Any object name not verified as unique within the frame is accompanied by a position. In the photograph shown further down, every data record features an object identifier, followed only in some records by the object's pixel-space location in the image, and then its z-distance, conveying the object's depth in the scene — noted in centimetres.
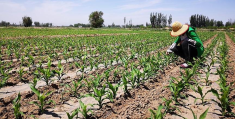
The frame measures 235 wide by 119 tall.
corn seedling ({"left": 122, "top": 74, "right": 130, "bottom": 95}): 299
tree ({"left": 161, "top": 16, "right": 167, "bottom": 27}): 10150
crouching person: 458
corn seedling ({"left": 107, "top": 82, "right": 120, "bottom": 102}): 272
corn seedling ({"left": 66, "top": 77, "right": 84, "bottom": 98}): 306
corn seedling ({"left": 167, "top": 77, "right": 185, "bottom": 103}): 270
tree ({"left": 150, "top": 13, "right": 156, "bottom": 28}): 8468
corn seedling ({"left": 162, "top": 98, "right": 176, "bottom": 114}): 241
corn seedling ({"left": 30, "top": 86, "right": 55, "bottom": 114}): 241
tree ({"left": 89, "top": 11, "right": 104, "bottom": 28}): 7356
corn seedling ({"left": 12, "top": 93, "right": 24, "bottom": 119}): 213
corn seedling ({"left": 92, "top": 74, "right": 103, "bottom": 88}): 313
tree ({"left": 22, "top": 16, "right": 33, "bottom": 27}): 7624
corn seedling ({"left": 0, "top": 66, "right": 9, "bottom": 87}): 340
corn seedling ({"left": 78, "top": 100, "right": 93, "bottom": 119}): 221
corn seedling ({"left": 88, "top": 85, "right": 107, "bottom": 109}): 253
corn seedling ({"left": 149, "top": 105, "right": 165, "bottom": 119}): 196
